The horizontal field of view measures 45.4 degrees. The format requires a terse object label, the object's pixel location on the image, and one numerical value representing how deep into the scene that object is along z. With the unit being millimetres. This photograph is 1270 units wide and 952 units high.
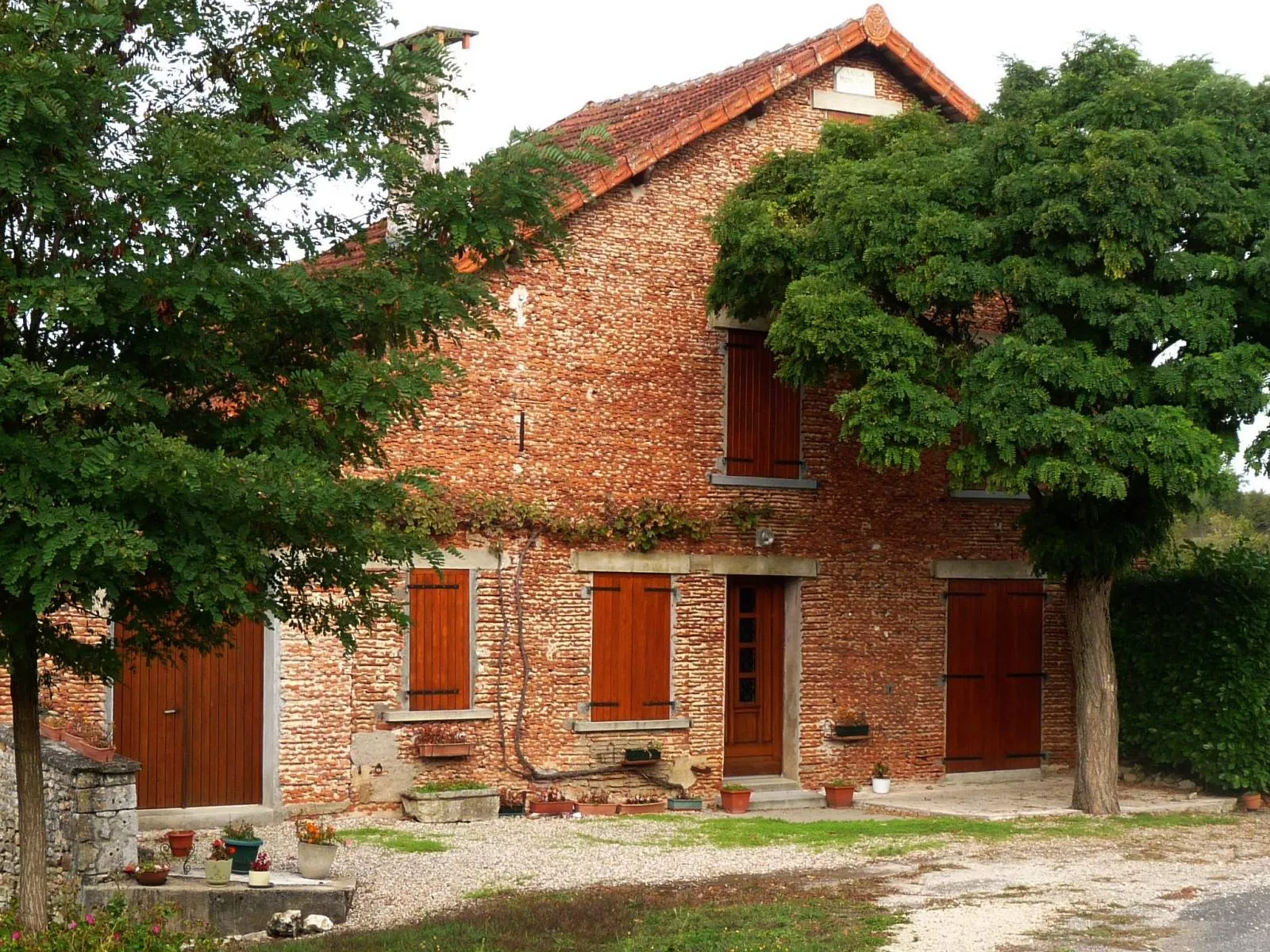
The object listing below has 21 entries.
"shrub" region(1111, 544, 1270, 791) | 15992
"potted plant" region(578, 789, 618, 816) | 14664
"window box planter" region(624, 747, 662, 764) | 15117
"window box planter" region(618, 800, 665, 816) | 14922
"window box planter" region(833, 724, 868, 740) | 16375
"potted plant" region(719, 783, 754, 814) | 15141
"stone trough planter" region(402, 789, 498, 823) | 13664
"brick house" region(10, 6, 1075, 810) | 13773
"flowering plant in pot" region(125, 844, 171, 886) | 9500
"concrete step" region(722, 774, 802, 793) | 16102
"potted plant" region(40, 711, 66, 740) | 10588
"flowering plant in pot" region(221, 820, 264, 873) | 10016
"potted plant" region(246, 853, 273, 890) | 9596
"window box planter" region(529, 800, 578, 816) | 14383
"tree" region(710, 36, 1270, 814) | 13141
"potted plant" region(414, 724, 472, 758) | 14008
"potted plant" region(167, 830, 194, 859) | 10492
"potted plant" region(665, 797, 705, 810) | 15188
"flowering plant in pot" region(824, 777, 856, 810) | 15758
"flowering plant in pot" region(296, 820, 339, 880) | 10242
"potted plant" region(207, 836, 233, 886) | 9578
